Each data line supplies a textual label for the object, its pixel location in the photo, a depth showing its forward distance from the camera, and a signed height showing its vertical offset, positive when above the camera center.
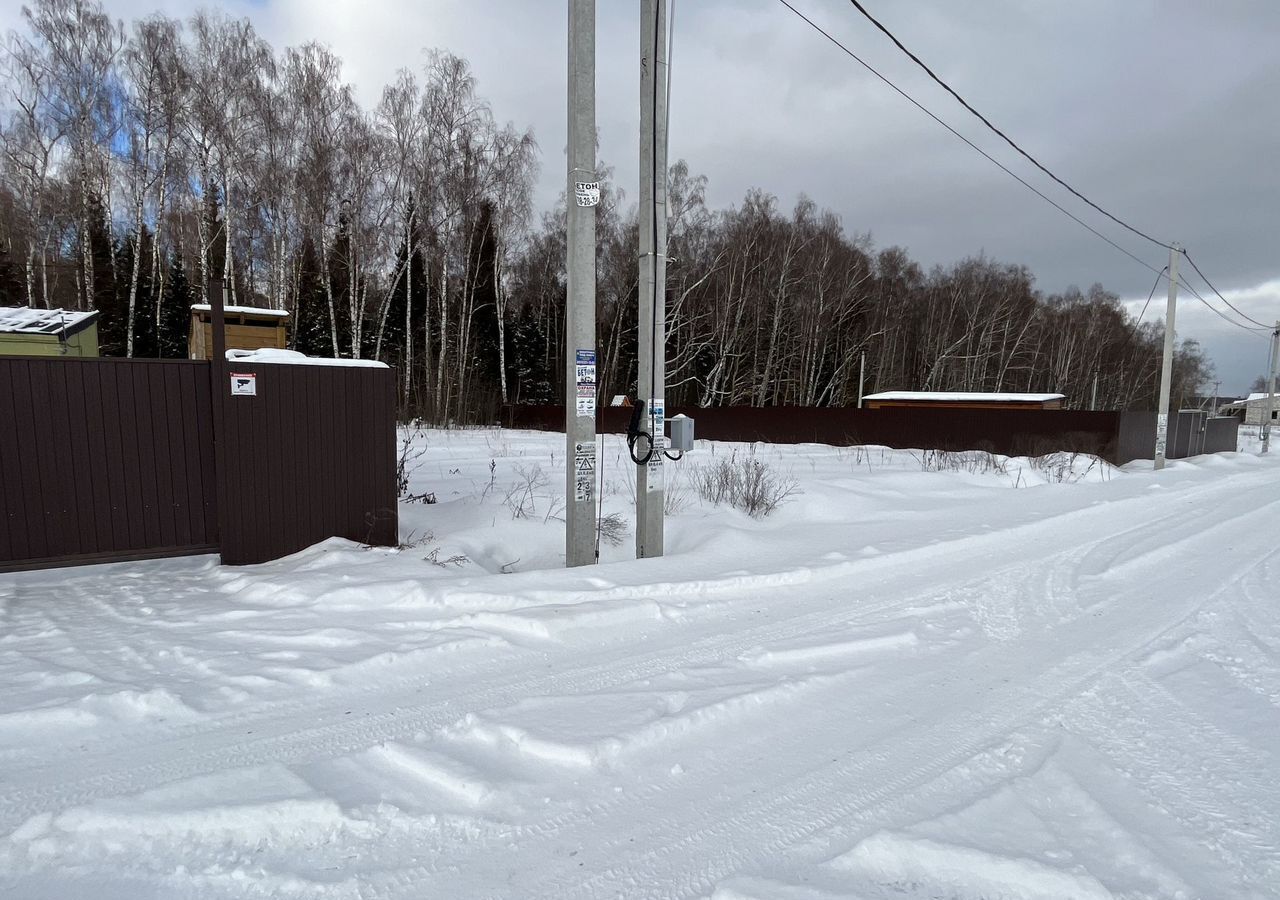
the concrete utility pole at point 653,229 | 5.82 +1.53
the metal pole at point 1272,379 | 29.55 +1.16
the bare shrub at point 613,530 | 6.94 -1.50
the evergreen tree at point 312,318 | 28.45 +3.32
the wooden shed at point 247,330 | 16.91 +1.64
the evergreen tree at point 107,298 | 23.48 +3.43
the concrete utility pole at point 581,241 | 5.36 +1.29
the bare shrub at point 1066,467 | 14.05 -1.55
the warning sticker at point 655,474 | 5.95 -0.73
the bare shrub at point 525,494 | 7.98 -1.44
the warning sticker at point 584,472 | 5.47 -0.66
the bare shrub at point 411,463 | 8.73 -1.42
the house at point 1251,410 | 83.51 -0.84
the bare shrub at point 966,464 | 13.95 -1.46
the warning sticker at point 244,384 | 5.58 +0.04
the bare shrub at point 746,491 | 8.50 -1.33
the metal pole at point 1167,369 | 17.28 +0.90
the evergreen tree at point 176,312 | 26.77 +3.26
